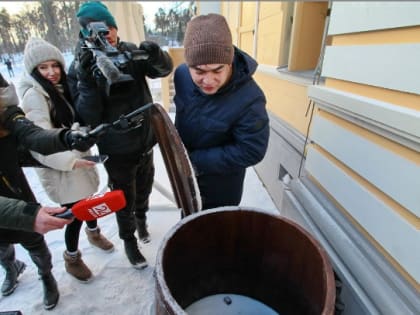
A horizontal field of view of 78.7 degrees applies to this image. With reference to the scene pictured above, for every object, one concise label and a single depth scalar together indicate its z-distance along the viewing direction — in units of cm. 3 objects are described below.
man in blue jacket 98
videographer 113
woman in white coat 126
